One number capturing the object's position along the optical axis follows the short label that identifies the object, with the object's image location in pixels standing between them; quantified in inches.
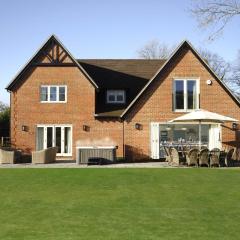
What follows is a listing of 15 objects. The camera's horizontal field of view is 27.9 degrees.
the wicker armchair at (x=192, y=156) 925.8
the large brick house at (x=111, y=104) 1131.3
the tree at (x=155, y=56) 2662.9
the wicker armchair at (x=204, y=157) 922.7
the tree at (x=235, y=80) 2423.5
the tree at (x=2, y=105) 2594.5
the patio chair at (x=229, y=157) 950.4
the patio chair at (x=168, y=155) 1009.7
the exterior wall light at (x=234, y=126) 1128.2
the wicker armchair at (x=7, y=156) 1033.5
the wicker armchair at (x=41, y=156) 1032.8
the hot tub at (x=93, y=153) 1003.2
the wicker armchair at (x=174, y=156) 958.6
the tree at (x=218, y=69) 2496.7
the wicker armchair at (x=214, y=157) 933.8
